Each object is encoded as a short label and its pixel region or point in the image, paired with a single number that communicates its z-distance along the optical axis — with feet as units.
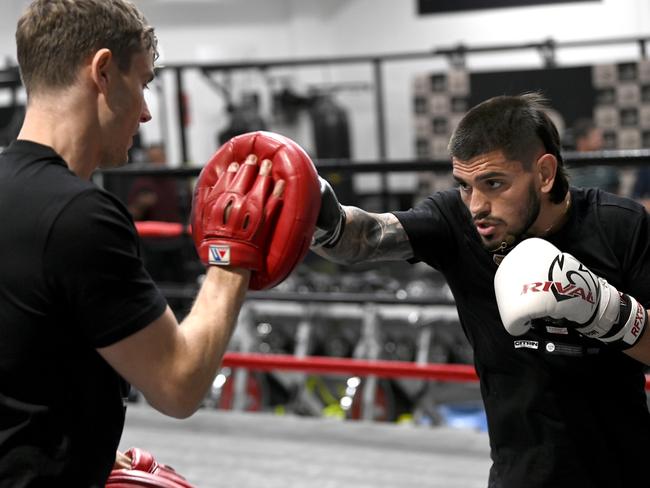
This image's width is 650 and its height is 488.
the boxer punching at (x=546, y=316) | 7.81
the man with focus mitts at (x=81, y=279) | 6.05
